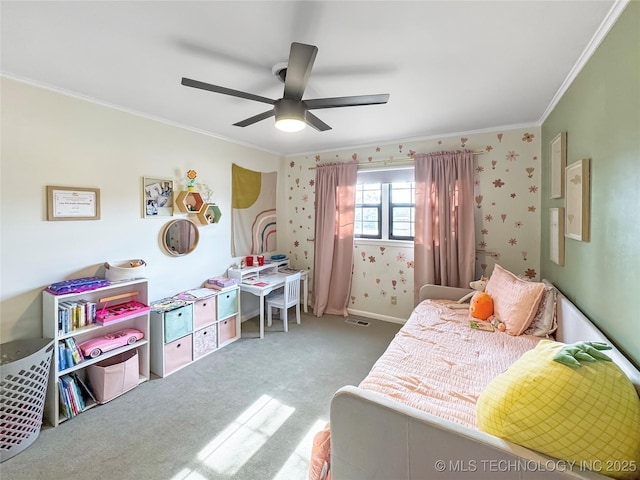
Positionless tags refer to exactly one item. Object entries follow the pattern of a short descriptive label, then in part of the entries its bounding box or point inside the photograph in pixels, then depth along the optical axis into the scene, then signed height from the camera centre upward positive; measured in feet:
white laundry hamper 5.50 -3.11
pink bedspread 4.58 -2.57
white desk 10.88 -1.82
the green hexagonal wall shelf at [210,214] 10.38 +0.79
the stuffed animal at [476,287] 9.12 -1.71
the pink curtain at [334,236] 12.71 -0.05
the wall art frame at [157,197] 8.87 +1.23
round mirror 9.53 -0.05
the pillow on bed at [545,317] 6.89 -2.05
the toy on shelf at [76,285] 6.67 -1.19
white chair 11.64 -2.68
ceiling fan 5.00 +2.65
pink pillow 7.04 -1.72
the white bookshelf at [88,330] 6.46 -2.48
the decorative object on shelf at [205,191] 10.49 +1.66
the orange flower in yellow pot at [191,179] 9.75 +1.96
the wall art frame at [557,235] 7.16 -0.03
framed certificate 6.98 +0.84
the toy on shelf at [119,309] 7.28 -2.00
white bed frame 3.03 -2.46
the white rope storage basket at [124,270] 7.72 -0.93
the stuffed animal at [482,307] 7.95 -2.02
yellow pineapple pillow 2.92 -1.91
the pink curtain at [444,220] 10.32 +0.53
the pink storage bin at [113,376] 7.13 -3.59
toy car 7.02 -2.73
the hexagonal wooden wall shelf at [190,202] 9.68 +1.17
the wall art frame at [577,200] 5.49 +0.69
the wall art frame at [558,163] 6.91 +1.81
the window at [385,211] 12.26 +1.05
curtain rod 11.64 +3.06
